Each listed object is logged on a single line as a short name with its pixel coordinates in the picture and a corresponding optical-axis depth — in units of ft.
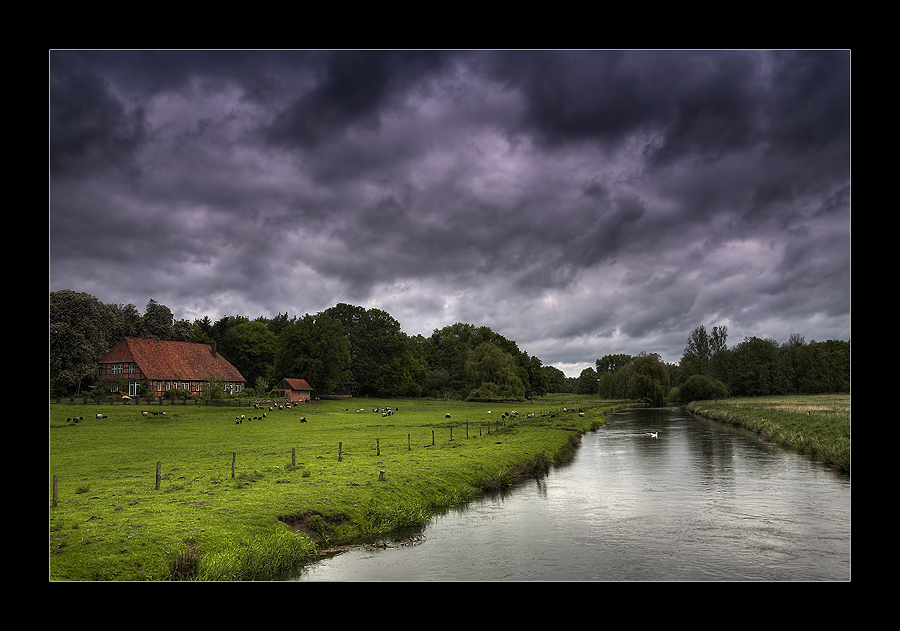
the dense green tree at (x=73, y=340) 236.84
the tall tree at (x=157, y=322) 352.79
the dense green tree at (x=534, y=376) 526.16
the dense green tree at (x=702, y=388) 409.08
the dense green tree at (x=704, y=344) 512.02
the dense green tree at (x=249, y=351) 398.83
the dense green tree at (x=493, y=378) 362.94
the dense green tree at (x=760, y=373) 453.17
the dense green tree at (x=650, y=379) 380.17
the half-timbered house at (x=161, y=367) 275.39
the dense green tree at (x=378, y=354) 392.88
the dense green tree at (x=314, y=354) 329.31
